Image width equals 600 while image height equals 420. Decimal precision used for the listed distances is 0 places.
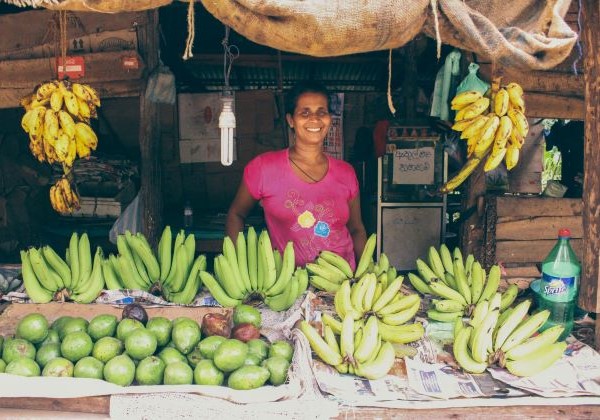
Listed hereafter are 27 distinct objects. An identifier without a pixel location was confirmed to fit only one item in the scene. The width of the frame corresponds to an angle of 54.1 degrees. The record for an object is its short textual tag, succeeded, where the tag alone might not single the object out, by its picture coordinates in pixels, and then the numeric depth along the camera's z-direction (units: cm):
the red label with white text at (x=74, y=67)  363
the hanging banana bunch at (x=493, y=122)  301
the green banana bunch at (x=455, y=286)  301
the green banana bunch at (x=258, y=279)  298
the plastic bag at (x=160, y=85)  440
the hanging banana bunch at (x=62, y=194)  371
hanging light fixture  286
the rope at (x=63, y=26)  315
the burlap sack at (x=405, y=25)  224
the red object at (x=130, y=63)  439
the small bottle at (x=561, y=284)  282
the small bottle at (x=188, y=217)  687
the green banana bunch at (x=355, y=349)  243
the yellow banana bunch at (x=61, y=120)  331
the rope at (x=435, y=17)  237
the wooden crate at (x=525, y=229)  450
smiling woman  386
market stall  224
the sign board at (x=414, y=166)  590
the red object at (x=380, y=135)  582
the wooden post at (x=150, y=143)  446
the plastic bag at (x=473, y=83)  311
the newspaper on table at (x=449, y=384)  227
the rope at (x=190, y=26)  237
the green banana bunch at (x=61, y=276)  301
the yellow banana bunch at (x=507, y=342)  248
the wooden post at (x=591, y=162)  274
